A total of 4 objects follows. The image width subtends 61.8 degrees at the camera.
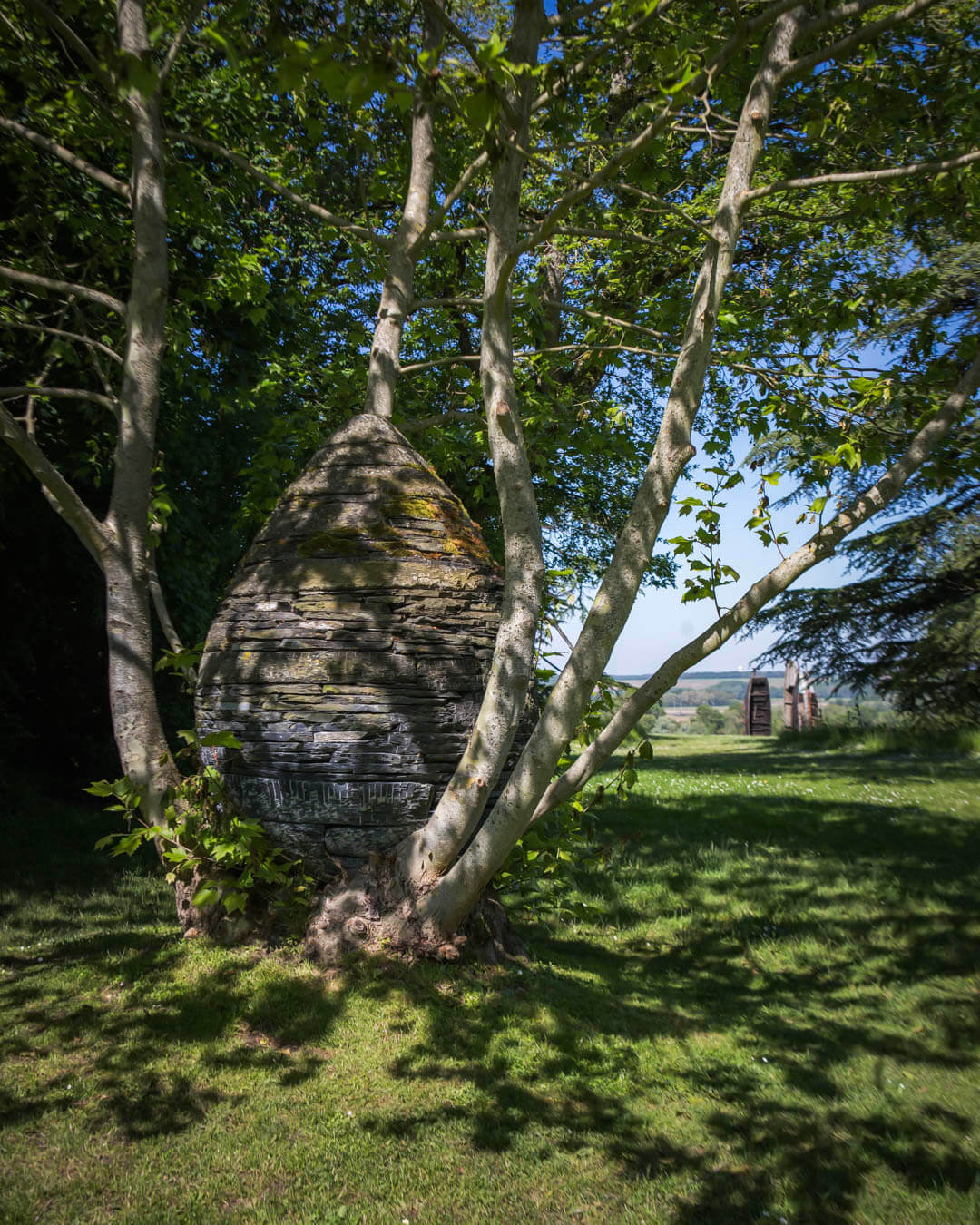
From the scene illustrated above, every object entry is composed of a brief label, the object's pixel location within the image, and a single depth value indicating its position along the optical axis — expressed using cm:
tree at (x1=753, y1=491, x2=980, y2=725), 1156
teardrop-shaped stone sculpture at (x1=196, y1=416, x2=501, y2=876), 488
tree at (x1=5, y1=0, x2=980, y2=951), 436
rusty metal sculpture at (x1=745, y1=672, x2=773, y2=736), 2323
